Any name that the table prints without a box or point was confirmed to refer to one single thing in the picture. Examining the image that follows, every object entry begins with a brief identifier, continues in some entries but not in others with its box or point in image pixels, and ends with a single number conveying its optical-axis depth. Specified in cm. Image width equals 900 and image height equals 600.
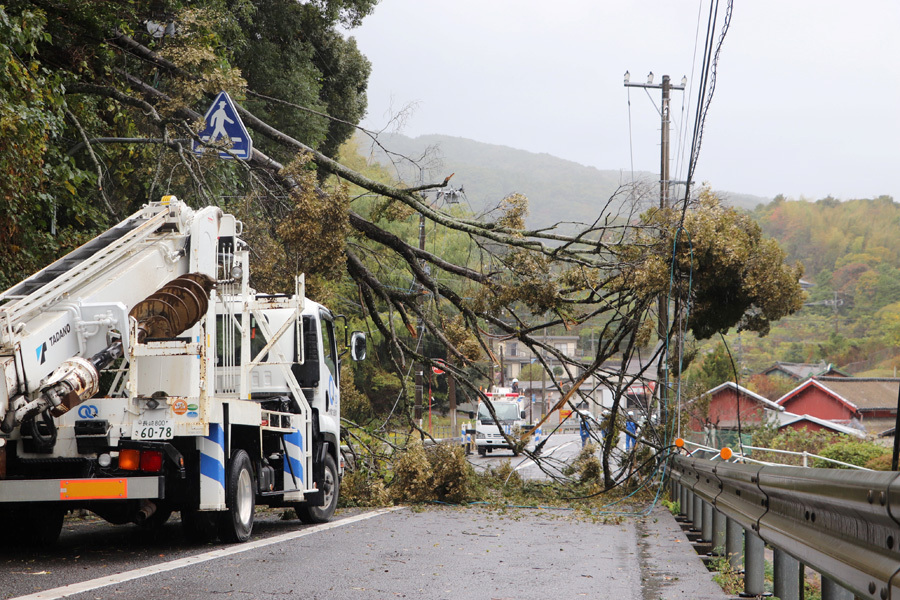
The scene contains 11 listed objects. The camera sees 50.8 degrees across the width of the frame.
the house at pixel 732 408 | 4207
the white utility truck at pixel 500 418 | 4378
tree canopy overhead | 1430
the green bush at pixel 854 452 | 2320
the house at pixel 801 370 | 5540
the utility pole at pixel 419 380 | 1712
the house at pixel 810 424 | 4434
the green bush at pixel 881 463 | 1511
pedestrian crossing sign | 1355
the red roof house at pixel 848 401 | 4912
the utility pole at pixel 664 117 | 2931
